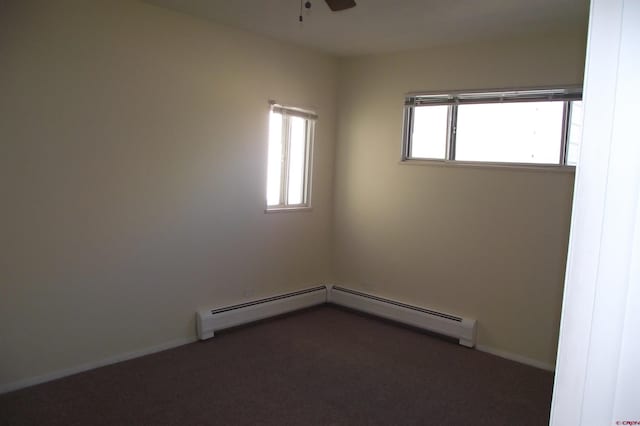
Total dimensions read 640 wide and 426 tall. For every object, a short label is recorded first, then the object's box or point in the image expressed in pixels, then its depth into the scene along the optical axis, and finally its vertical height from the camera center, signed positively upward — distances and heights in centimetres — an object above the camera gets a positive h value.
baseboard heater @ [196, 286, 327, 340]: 387 -133
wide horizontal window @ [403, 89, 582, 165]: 363 +46
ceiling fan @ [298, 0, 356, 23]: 260 +97
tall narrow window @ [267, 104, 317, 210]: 450 +13
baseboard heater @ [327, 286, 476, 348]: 405 -135
